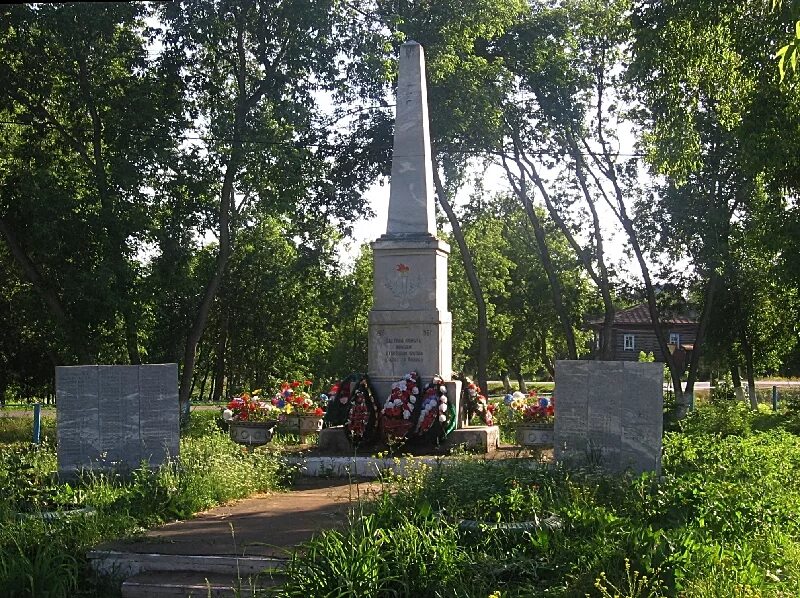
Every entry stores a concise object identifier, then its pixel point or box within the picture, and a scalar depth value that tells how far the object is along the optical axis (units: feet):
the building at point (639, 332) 205.87
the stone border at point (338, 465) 36.99
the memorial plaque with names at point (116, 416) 31.35
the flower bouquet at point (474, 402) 45.88
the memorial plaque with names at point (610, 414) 28.48
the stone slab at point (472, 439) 41.39
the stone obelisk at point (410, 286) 43.57
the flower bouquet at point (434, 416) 40.52
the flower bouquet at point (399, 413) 40.60
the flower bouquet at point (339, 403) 42.80
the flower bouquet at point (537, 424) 42.06
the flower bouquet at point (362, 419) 41.50
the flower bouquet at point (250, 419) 46.52
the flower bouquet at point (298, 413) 50.11
